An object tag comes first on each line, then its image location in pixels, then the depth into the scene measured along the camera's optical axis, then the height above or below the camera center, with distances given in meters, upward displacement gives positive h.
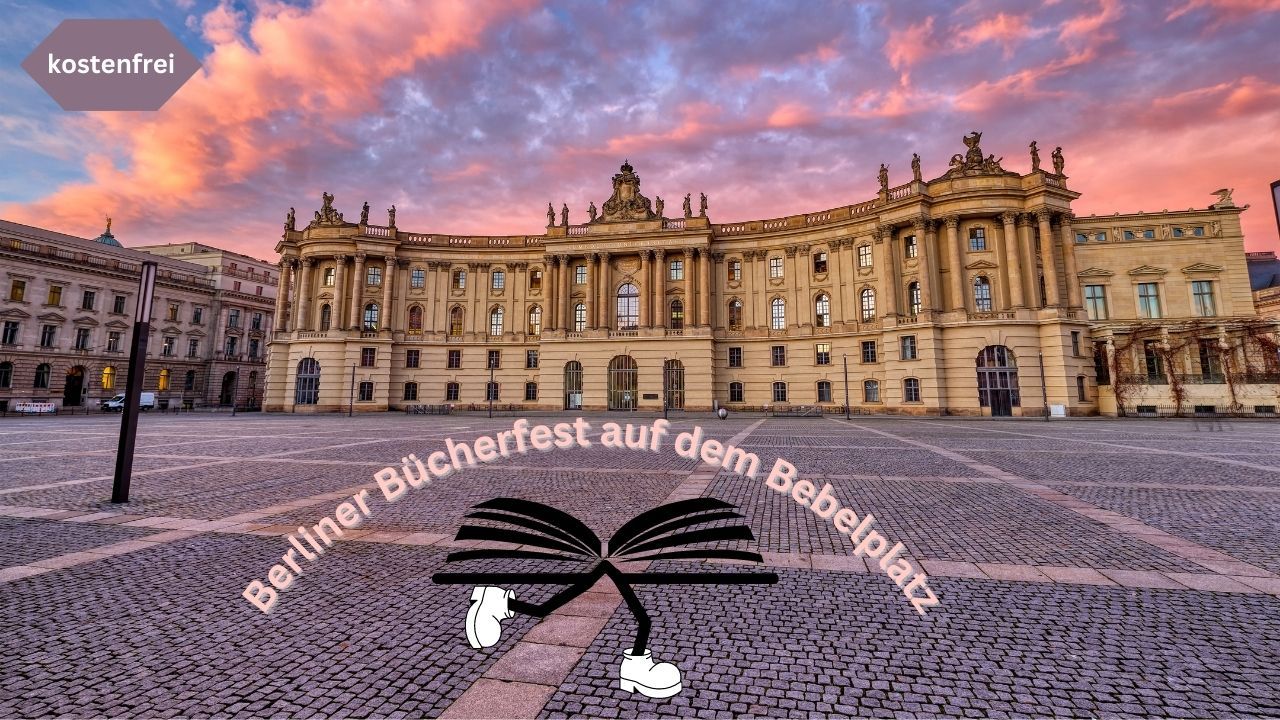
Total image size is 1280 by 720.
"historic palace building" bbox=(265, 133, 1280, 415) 35.03 +7.45
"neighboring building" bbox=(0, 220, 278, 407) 44.81 +7.28
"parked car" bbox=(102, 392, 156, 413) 46.84 -0.34
